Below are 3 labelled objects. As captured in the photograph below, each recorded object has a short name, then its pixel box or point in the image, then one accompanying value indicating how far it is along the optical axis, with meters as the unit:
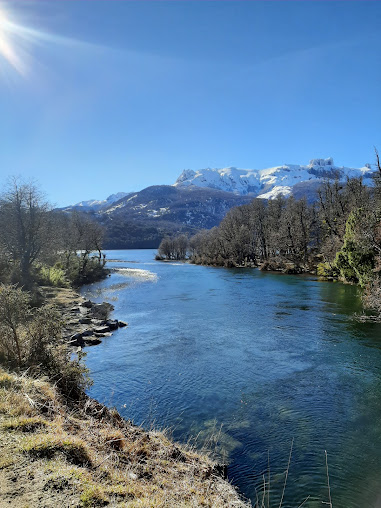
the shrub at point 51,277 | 41.47
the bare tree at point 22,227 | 36.94
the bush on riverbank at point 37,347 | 11.24
